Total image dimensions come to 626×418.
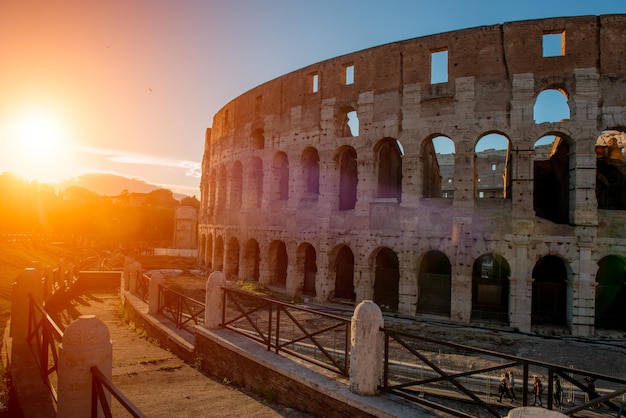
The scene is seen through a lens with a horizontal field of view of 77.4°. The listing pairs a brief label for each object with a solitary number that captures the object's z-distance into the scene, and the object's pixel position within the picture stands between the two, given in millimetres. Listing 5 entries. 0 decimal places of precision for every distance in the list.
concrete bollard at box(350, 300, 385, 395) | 5602
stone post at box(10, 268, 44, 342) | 7715
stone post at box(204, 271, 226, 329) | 8867
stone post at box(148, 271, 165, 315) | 12086
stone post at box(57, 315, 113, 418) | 3877
